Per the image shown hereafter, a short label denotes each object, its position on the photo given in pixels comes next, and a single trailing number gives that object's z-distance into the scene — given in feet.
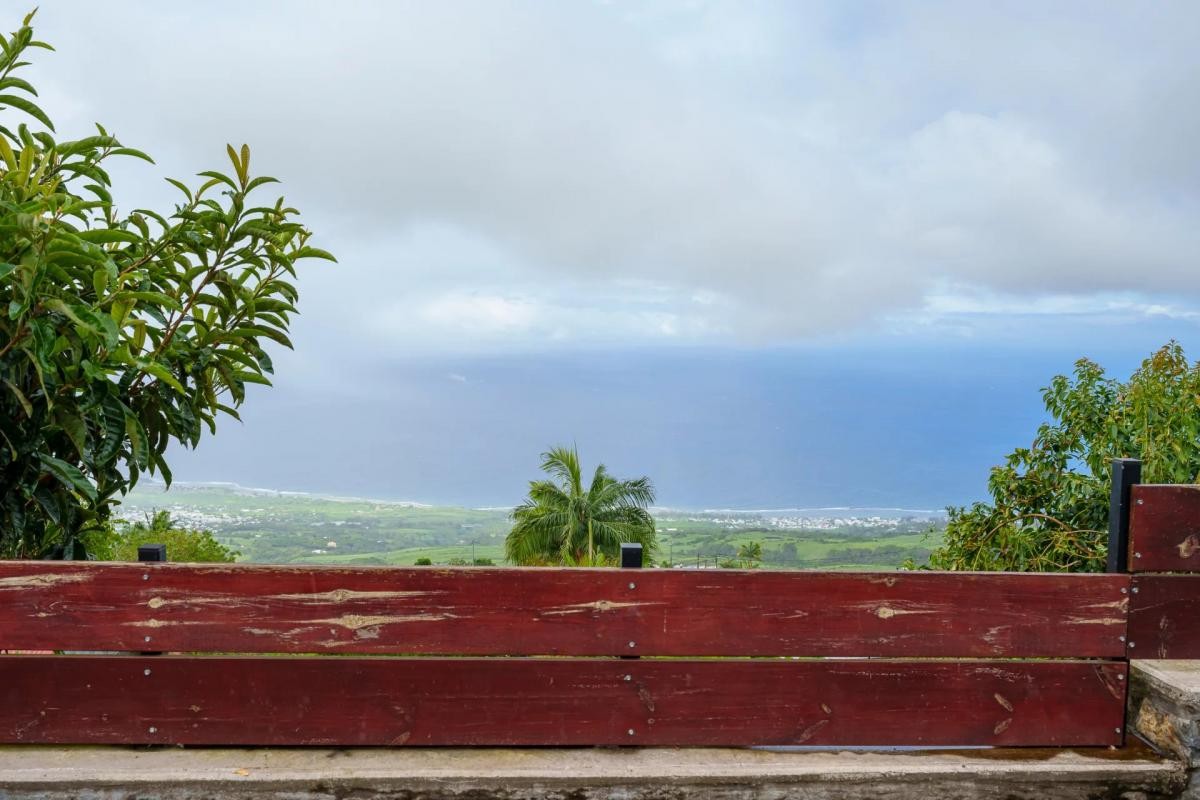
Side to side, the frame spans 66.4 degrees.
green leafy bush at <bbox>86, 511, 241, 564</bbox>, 26.13
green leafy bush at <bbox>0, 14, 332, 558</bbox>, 8.03
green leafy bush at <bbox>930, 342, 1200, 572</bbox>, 19.10
